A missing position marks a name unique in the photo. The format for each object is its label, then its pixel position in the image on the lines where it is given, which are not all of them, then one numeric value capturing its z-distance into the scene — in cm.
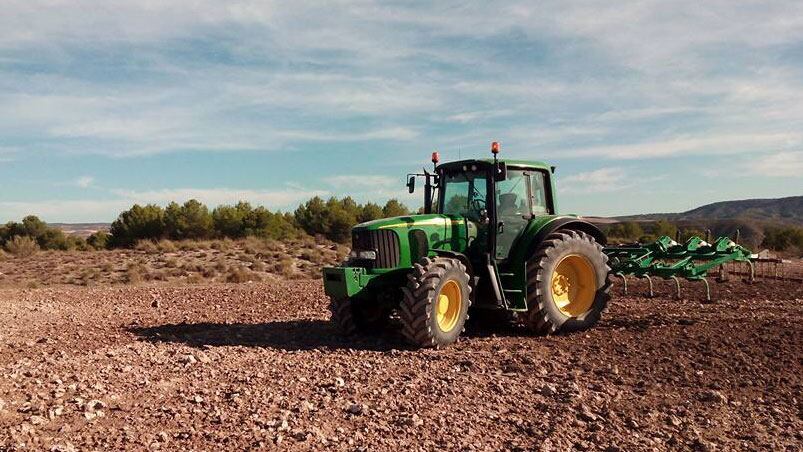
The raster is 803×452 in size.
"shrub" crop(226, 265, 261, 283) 1934
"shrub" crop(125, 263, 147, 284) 1892
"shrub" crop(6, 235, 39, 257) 2668
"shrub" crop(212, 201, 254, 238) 3372
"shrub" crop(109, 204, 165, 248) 3294
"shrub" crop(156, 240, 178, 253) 2548
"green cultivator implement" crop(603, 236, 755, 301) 952
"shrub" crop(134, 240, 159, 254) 2568
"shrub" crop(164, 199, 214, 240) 3319
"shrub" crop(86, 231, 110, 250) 3374
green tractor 780
